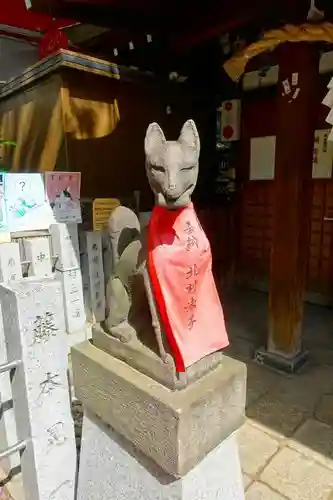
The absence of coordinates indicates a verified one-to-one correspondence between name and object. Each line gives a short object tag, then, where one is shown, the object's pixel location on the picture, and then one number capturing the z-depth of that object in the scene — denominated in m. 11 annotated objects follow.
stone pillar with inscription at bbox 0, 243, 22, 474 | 2.26
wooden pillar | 3.18
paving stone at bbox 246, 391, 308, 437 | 2.83
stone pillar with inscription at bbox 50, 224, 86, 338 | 3.68
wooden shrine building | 3.25
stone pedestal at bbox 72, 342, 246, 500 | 1.53
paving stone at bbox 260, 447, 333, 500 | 2.26
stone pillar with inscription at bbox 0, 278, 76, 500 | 1.72
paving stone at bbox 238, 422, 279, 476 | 2.49
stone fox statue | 1.45
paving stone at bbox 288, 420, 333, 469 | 2.54
